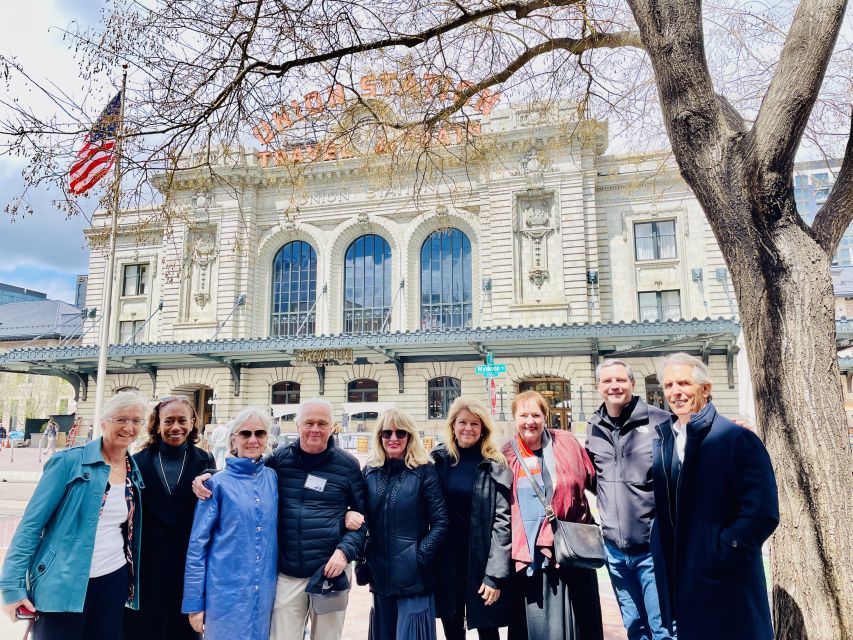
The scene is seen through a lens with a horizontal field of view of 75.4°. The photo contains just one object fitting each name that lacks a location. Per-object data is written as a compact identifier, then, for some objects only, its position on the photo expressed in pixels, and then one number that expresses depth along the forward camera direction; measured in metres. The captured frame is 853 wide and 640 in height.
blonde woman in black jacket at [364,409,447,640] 3.35
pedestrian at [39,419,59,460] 22.77
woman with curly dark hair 3.29
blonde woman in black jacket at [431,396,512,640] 3.33
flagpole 14.46
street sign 16.67
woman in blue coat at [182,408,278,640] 3.18
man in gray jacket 3.36
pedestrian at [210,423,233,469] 10.72
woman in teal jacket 2.81
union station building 24.91
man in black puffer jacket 3.35
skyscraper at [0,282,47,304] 88.88
